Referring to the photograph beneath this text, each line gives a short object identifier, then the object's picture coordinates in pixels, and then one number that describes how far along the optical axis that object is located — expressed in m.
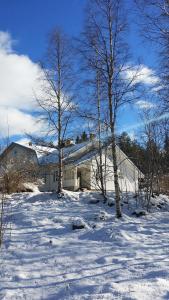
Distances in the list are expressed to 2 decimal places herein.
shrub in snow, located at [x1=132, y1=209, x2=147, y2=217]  9.52
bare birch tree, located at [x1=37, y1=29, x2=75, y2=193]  13.46
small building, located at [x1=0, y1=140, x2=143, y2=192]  20.78
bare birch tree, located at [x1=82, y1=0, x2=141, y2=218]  9.44
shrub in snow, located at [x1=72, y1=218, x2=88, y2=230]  7.36
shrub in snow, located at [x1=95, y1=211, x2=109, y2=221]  8.49
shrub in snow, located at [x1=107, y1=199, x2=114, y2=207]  11.06
